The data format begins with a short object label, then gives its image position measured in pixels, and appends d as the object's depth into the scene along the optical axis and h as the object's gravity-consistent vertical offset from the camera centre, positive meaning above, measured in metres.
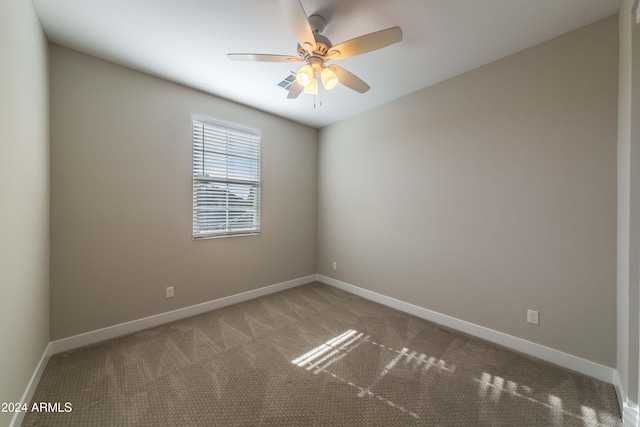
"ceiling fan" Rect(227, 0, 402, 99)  1.44 +1.11
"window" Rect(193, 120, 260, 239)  2.88 +0.41
